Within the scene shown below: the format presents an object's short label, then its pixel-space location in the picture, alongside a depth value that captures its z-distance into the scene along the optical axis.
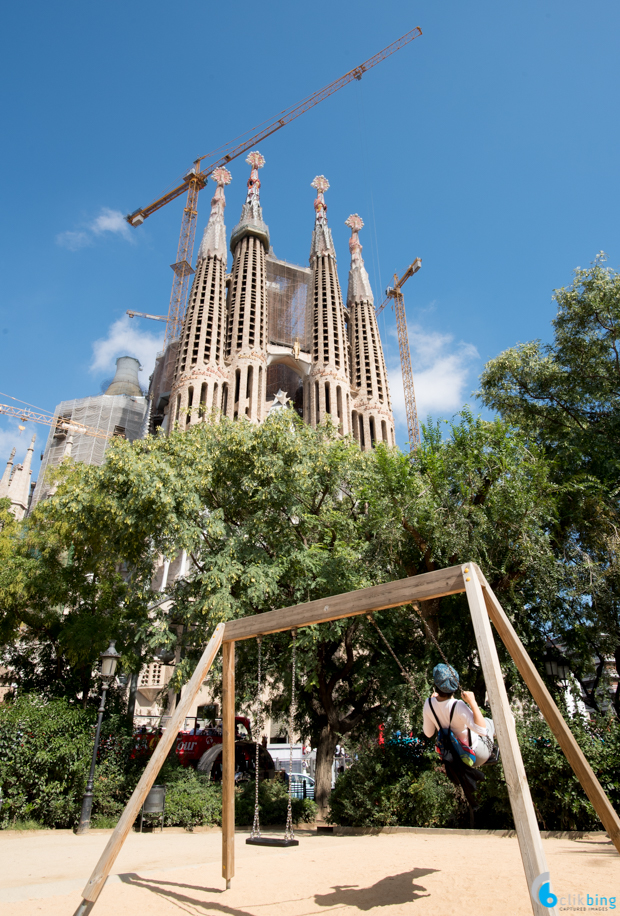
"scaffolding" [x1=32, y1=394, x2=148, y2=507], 59.09
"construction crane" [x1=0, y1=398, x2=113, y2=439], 57.47
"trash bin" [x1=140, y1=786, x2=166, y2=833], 11.77
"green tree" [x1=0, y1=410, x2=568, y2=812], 12.57
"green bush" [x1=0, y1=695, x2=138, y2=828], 11.59
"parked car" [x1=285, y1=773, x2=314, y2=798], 18.43
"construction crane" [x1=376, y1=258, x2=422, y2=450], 76.31
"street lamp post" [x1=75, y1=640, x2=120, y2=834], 11.52
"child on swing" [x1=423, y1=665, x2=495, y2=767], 5.19
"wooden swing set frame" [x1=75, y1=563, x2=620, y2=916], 4.03
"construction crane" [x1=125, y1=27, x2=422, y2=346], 74.62
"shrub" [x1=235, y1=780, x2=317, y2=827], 13.43
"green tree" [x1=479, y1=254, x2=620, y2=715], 13.19
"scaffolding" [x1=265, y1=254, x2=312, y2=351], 67.19
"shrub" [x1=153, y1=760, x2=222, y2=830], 12.88
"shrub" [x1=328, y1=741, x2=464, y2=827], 10.46
